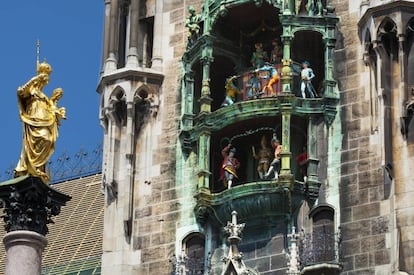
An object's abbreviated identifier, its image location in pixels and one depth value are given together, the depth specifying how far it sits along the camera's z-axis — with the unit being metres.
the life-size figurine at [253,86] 49.88
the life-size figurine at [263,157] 49.12
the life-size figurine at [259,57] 50.81
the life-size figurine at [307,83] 49.31
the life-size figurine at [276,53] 50.72
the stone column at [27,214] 41.44
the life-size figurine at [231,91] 50.38
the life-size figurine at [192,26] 51.47
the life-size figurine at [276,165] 48.47
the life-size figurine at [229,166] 49.34
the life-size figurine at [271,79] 49.62
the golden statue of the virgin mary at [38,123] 42.56
